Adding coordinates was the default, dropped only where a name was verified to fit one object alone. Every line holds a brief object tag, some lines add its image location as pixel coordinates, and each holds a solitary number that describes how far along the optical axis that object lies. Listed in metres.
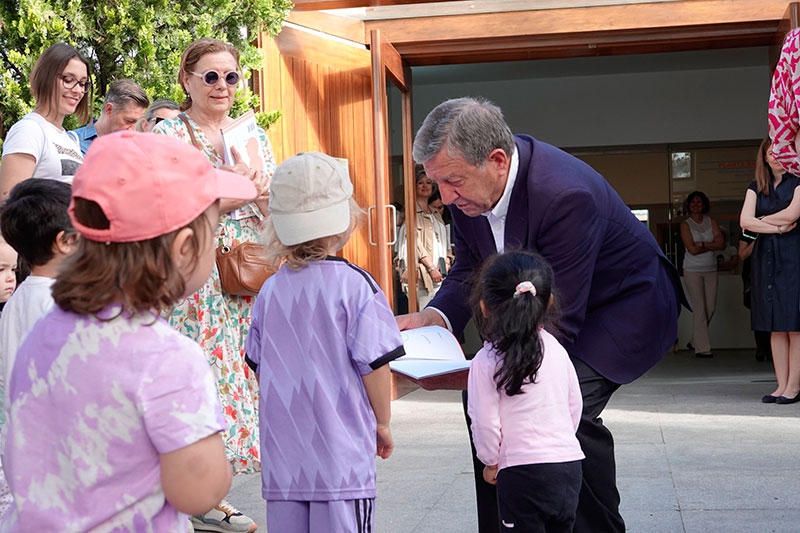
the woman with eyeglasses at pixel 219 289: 4.08
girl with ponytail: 2.90
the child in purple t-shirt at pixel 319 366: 2.67
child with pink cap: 1.54
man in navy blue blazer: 3.07
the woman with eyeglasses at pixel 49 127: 3.88
